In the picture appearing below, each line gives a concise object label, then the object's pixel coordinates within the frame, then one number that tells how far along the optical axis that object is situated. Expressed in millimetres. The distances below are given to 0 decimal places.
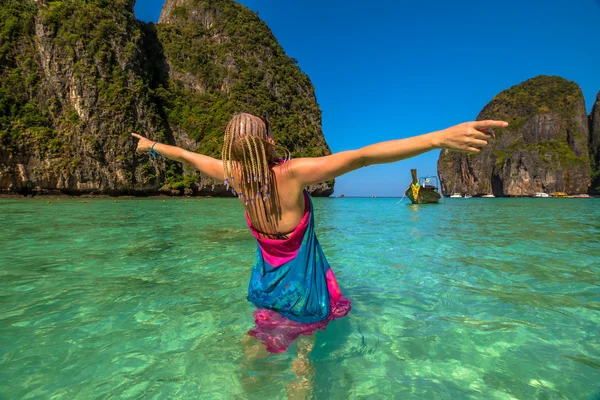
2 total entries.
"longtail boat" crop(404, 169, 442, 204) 28666
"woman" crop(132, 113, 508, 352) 1915
